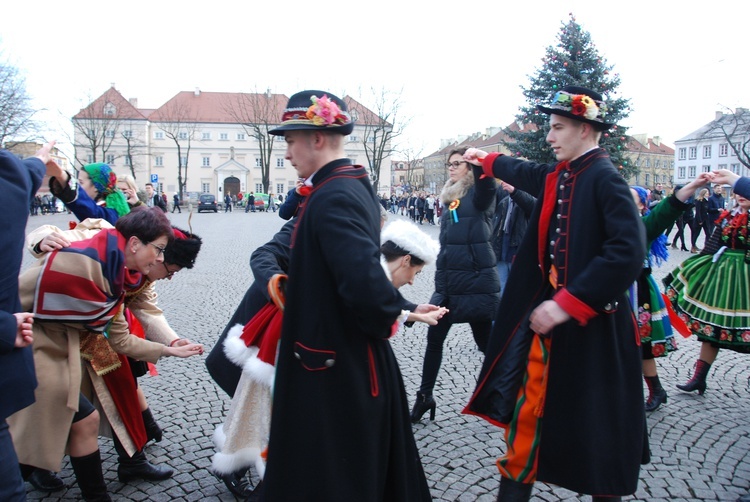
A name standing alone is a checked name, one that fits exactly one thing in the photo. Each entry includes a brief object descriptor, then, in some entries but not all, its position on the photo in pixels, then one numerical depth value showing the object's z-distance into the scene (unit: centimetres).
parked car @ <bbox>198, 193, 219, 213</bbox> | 4616
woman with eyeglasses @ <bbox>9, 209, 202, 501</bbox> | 292
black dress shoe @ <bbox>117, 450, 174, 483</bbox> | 361
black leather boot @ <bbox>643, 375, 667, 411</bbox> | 479
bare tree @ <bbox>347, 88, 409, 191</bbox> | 5091
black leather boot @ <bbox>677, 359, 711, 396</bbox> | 515
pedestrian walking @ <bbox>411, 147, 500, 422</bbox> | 460
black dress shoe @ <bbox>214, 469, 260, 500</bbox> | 340
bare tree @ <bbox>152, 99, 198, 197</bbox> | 7388
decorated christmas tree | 1900
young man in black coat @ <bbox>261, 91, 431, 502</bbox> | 214
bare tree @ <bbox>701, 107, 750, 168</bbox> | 3945
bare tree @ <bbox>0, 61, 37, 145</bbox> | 3262
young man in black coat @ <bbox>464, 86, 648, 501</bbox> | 254
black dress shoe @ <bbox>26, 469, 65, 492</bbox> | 346
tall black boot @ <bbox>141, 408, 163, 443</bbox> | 394
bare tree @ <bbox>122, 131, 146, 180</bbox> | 6150
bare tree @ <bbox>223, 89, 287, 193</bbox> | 6174
